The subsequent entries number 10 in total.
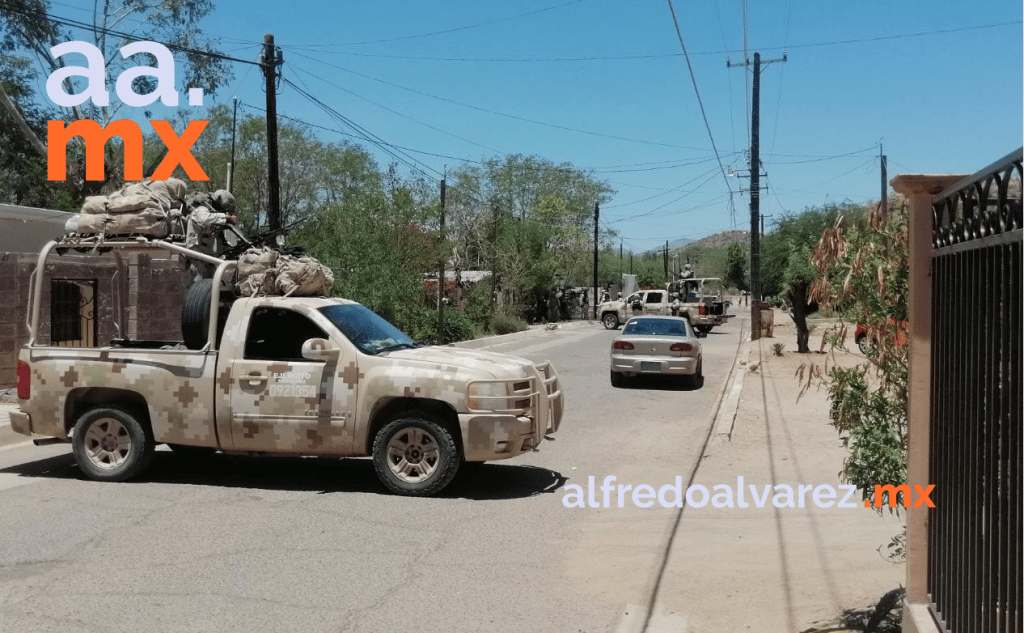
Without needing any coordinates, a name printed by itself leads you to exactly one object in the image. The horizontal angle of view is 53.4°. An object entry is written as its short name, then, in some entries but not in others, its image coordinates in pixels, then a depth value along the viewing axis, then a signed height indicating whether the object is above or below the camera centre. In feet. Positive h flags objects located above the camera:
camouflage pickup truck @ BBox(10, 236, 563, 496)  28.35 -2.89
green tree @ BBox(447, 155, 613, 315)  171.12 +12.74
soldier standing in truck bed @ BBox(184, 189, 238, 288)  32.58 +2.36
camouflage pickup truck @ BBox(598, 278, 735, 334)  138.00 -1.88
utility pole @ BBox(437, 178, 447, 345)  111.75 -1.69
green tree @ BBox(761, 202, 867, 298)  167.94 +9.97
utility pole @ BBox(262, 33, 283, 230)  70.03 +13.34
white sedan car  62.54 -3.72
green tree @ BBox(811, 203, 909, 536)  17.74 -0.72
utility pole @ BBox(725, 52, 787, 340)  111.34 +7.70
